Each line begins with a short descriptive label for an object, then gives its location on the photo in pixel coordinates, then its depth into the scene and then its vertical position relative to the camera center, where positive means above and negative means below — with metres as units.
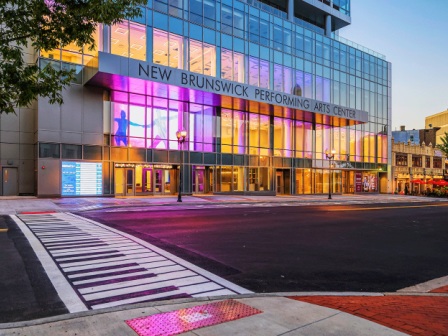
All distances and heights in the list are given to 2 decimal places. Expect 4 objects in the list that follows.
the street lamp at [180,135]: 25.51 +2.82
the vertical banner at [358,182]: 48.72 -1.63
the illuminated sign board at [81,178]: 26.08 -0.60
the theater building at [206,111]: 26.31 +6.20
